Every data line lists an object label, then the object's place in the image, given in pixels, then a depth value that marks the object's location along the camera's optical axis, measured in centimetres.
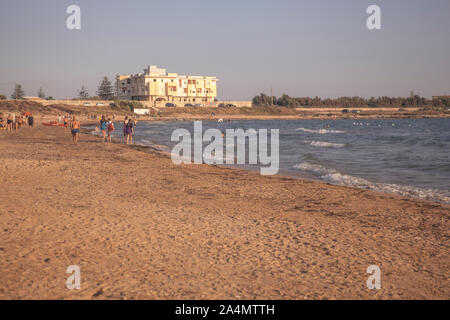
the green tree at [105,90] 10450
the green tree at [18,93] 9375
